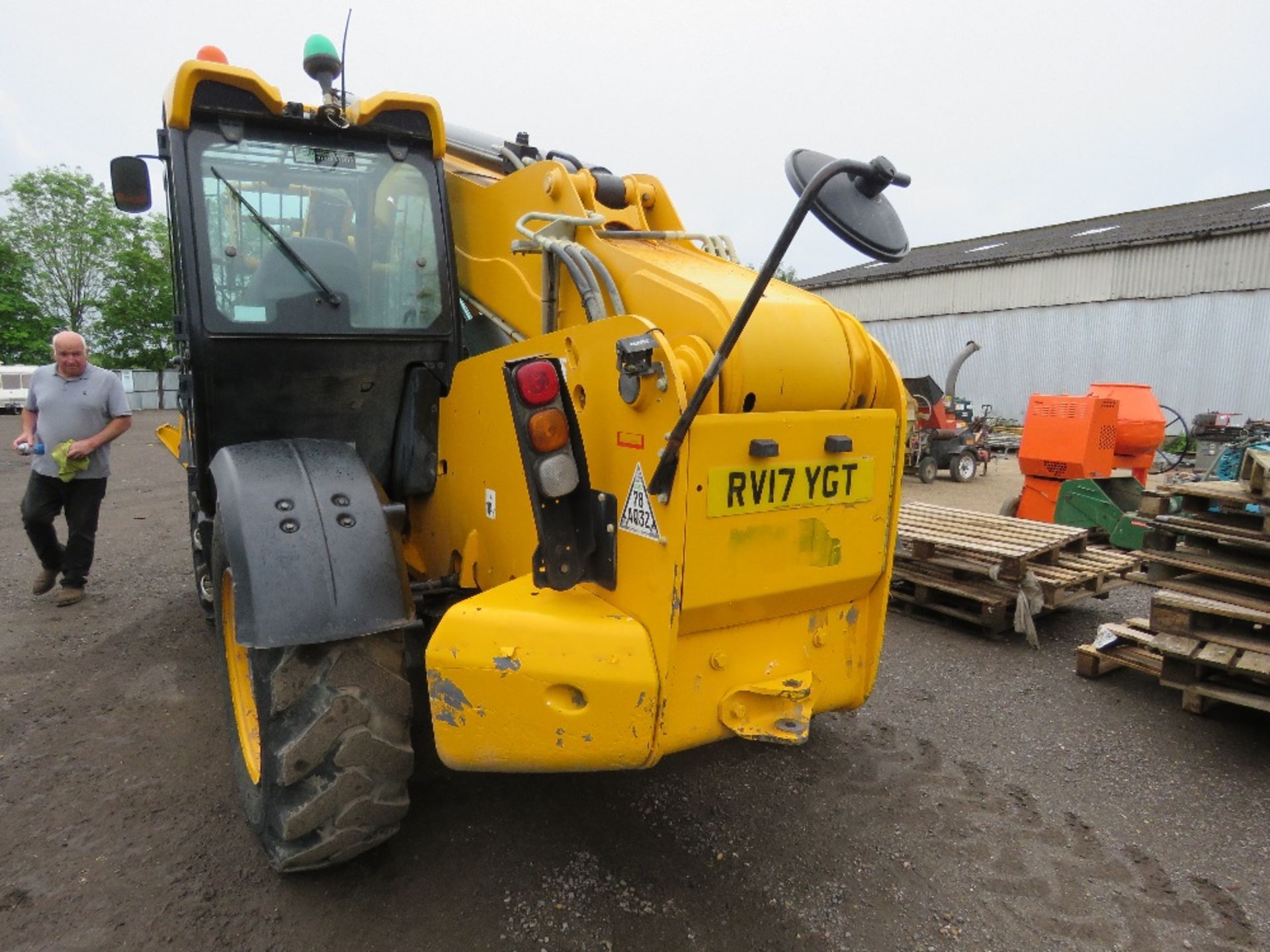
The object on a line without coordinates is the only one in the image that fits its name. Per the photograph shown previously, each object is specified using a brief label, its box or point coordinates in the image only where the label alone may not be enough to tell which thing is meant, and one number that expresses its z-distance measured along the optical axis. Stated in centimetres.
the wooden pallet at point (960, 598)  482
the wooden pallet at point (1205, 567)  370
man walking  493
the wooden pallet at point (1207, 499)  383
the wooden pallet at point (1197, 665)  349
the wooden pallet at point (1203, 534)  374
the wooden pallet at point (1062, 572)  497
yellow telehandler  199
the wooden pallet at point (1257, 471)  363
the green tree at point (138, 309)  2803
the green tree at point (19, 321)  2831
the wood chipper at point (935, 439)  1228
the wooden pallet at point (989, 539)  494
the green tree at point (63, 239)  3023
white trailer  2381
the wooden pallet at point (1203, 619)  366
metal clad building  1733
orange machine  704
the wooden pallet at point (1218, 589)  369
